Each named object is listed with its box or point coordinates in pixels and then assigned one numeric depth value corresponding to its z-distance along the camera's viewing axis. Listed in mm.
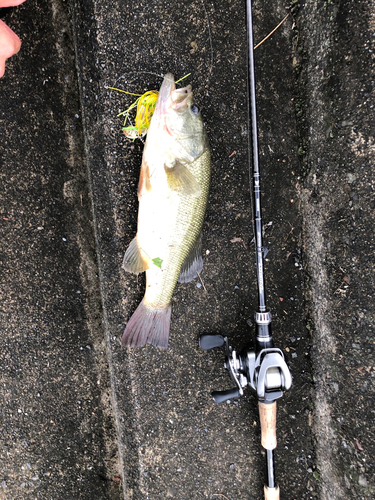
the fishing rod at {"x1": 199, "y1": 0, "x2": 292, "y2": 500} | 433
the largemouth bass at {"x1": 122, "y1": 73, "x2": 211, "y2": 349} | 441
